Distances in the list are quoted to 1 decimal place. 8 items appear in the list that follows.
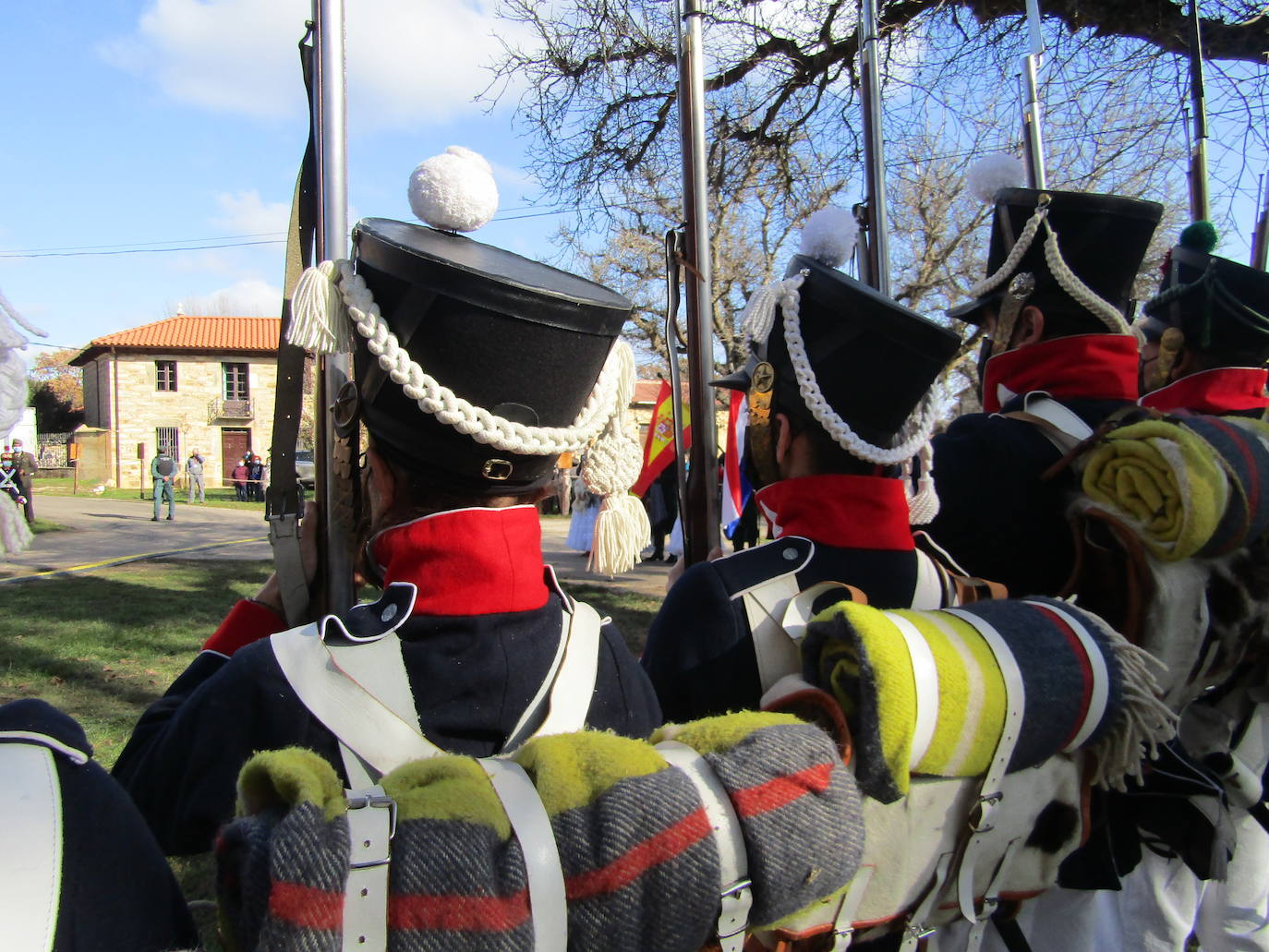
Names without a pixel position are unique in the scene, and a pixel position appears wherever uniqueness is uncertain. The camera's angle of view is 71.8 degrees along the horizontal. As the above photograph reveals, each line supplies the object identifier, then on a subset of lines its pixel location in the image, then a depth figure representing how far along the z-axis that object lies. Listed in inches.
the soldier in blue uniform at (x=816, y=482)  70.1
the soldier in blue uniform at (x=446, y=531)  51.3
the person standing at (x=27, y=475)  534.3
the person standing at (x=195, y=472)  1022.5
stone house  1477.6
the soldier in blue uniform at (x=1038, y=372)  86.3
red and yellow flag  210.2
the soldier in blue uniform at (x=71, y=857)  27.7
